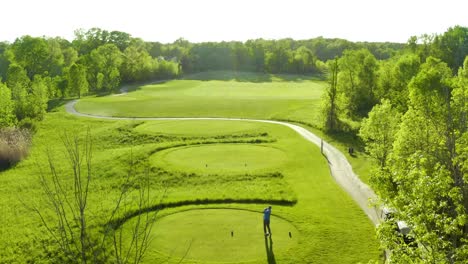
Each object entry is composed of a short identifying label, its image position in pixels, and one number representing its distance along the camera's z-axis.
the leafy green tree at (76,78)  115.36
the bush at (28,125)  73.50
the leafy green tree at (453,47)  95.06
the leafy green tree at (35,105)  81.88
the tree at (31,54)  124.12
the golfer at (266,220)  27.38
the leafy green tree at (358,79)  84.88
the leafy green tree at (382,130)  39.25
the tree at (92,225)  26.58
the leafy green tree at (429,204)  14.91
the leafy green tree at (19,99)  82.12
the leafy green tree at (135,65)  155.38
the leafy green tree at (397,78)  68.31
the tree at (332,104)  71.31
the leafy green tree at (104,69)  135.50
